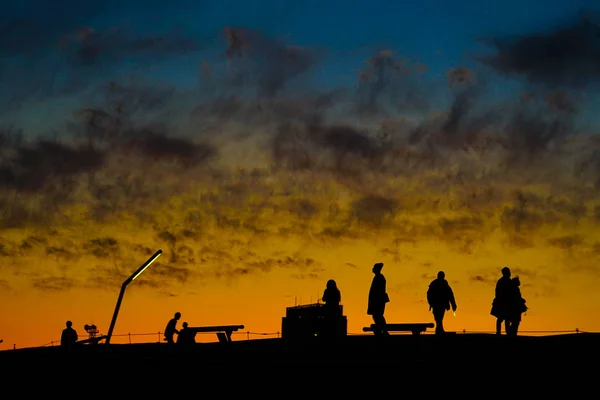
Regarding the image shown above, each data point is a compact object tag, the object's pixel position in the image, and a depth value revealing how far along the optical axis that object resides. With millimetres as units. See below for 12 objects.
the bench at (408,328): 32438
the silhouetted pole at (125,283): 42781
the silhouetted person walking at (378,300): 31891
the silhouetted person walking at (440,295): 33406
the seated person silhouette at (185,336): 39875
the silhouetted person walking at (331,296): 33397
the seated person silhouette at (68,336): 37156
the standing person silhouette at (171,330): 39906
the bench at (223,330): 38094
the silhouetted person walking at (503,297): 33781
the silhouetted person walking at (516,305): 33844
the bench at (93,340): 40022
